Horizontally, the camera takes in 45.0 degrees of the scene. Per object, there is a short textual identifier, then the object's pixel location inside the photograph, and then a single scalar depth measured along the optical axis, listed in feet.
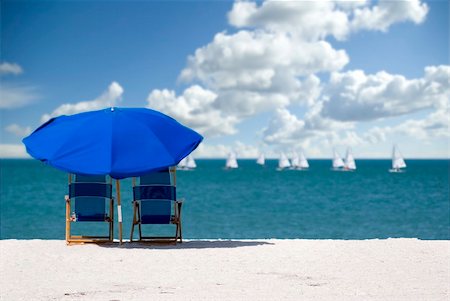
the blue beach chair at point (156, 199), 30.50
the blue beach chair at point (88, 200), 30.73
